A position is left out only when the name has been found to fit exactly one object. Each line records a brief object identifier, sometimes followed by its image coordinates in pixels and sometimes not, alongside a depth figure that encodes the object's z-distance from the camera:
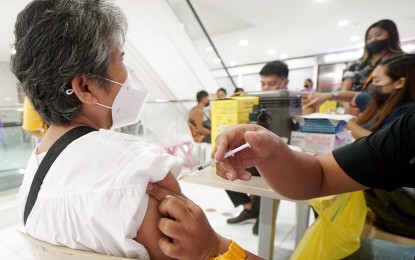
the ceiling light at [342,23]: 5.30
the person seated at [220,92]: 4.76
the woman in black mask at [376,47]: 2.07
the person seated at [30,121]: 1.90
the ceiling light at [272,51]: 8.05
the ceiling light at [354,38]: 6.66
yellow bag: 0.83
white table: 1.00
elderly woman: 0.52
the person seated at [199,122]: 3.90
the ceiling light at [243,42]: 6.84
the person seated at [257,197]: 2.22
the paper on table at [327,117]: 1.36
